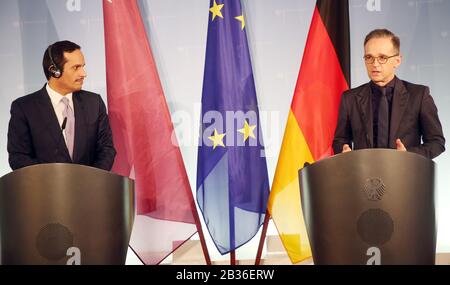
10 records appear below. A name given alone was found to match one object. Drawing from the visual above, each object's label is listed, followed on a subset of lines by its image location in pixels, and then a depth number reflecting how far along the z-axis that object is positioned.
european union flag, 4.26
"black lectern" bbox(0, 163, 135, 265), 2.83
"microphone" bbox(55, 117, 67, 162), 3.67
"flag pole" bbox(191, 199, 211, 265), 4.24
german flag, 4.21
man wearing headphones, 3.68
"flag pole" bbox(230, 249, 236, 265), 4.25
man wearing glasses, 3.50
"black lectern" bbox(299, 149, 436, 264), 2.73
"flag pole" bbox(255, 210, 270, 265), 4.25
